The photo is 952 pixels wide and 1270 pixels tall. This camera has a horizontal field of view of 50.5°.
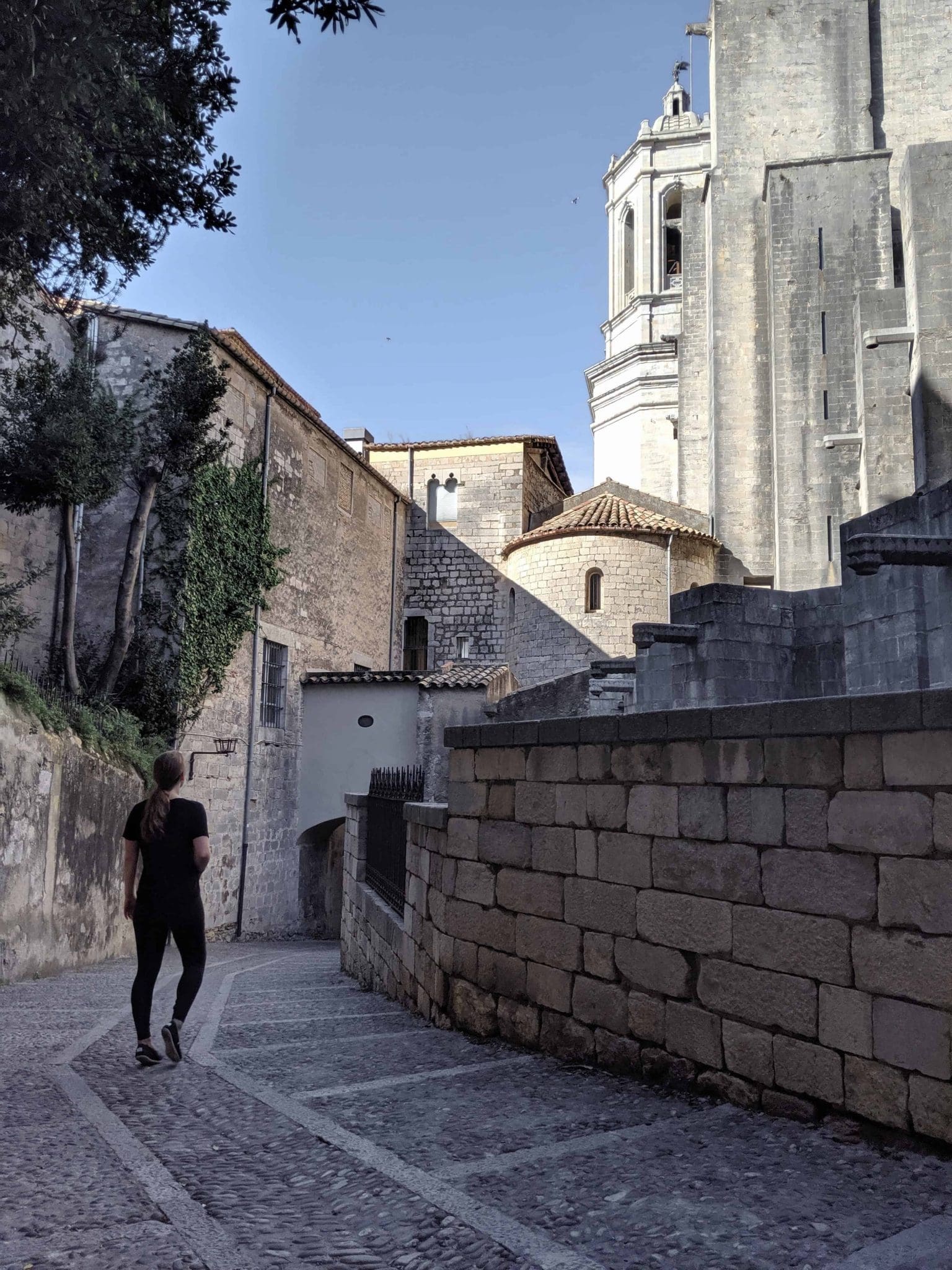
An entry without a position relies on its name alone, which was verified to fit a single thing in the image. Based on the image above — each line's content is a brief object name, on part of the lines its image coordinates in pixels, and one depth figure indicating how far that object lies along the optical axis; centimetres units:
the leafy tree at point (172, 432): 1535
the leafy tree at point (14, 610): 1280
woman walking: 498
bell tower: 3662
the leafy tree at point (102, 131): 667
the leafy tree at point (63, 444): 1330
